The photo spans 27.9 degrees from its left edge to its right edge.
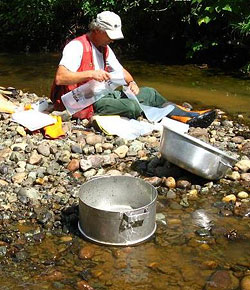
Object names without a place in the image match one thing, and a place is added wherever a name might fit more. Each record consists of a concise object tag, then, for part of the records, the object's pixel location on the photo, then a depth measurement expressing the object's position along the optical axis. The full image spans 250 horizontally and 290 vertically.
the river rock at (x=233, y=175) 4.51
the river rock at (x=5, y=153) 4.60
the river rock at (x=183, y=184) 4.31
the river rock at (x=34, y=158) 4.52
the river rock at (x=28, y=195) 3.96
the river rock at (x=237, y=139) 5.35
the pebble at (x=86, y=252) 3.31
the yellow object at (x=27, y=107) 5.57
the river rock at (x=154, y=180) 4.35
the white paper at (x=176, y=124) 5.40
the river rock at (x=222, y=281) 3.05
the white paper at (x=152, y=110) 5.61
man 5.00
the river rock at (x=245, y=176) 4.52
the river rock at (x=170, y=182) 4.32
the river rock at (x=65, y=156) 4.58
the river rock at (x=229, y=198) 4.14
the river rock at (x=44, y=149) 4.67
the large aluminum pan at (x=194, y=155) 4.04
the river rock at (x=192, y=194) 4.19
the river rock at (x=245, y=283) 3.05
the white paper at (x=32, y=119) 5.09
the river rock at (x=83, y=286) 3.00
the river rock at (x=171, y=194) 4.18
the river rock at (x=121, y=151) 4.82
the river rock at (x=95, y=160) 4.59
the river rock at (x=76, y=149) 4.79
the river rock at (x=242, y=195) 4.20
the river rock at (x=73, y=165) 4.50
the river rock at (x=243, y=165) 4.64
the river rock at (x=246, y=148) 5.10
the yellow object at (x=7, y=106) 5.63
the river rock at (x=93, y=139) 4.94
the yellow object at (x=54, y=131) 5.00
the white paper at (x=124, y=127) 5.19
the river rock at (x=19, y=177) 4.23
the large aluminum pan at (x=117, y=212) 3.27
